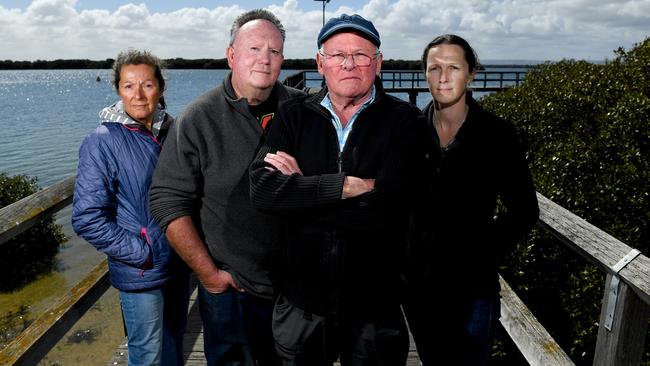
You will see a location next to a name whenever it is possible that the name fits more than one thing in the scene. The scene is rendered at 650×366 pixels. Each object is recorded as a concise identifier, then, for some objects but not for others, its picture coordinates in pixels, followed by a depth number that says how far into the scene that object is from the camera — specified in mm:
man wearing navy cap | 1877
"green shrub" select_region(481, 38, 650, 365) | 4621
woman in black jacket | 2002
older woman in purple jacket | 2270
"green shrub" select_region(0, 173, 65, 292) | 10688
